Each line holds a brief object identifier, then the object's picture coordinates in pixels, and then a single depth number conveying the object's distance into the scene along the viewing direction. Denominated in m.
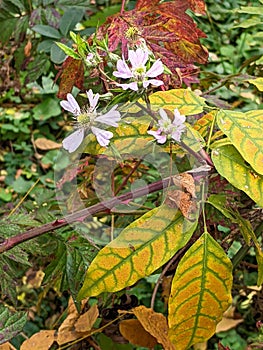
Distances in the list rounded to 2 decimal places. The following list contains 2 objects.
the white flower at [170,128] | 0.60
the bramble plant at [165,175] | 0.60
